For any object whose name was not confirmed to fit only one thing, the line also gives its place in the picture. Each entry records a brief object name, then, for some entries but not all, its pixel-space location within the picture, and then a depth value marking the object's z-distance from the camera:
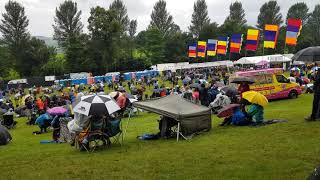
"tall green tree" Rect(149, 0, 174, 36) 99.81
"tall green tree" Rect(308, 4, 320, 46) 108.38
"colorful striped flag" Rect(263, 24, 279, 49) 31.12
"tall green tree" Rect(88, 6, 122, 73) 73.94
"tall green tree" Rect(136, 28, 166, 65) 85.81
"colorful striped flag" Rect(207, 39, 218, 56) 49.16
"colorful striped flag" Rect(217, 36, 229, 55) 48.78
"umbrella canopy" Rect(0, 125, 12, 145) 14.63
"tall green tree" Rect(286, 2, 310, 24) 113.31
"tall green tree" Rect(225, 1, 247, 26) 105.88
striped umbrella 10.90
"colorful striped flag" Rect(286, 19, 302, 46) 28.92
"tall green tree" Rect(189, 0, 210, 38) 99.81
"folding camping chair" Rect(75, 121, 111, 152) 11.20
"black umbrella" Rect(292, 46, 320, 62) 18.48
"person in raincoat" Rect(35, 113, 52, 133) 18.16
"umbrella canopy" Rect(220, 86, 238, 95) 21.08
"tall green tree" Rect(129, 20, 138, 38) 105.62
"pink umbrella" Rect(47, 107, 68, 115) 16.06
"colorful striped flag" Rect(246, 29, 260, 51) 35.44
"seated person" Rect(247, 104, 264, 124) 13.65
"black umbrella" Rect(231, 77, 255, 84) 16.65
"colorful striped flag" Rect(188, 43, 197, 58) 56.97
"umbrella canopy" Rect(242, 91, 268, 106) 13.34
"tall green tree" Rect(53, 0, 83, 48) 81.25
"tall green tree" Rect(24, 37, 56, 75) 75.31
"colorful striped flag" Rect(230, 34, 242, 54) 42.72
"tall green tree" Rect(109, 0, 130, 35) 91.01
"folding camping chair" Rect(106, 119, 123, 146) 11.55
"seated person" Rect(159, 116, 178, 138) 12.93
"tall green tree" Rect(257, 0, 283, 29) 103.94
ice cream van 22.55
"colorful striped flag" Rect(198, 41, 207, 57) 54.25
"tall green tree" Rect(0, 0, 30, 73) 76.19
